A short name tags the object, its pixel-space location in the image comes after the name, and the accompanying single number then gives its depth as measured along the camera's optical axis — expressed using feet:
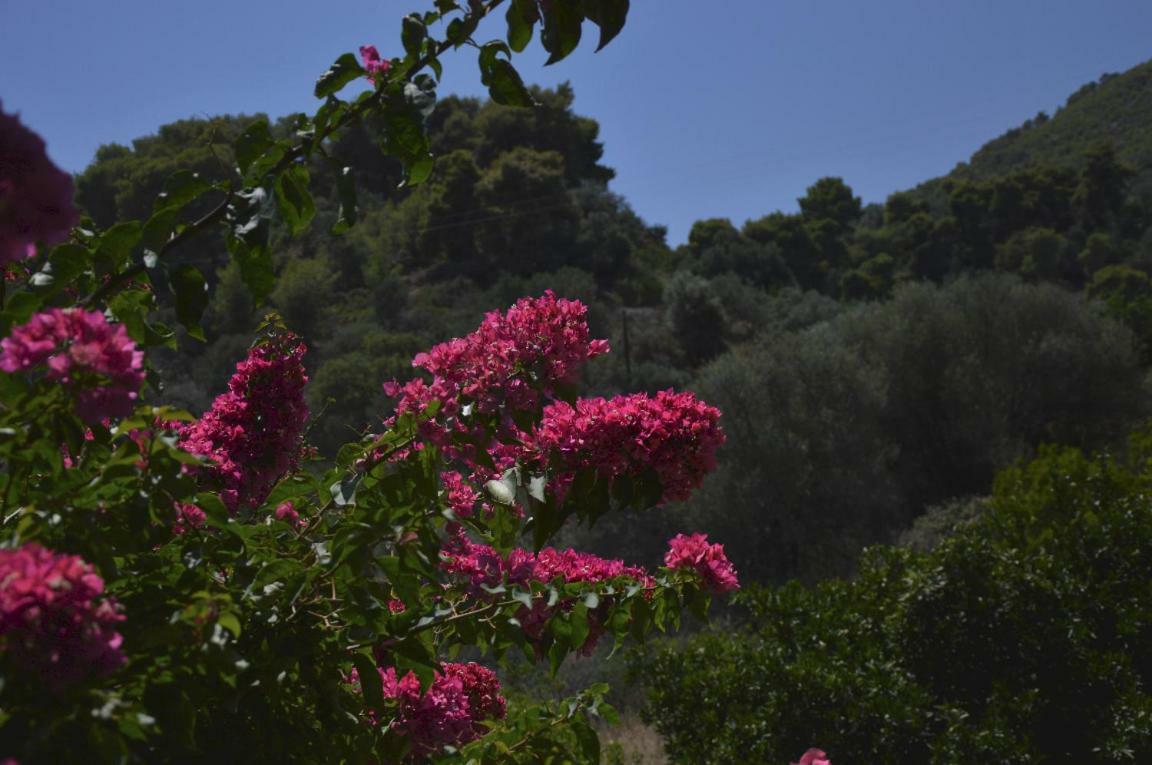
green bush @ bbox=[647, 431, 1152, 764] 18.49
